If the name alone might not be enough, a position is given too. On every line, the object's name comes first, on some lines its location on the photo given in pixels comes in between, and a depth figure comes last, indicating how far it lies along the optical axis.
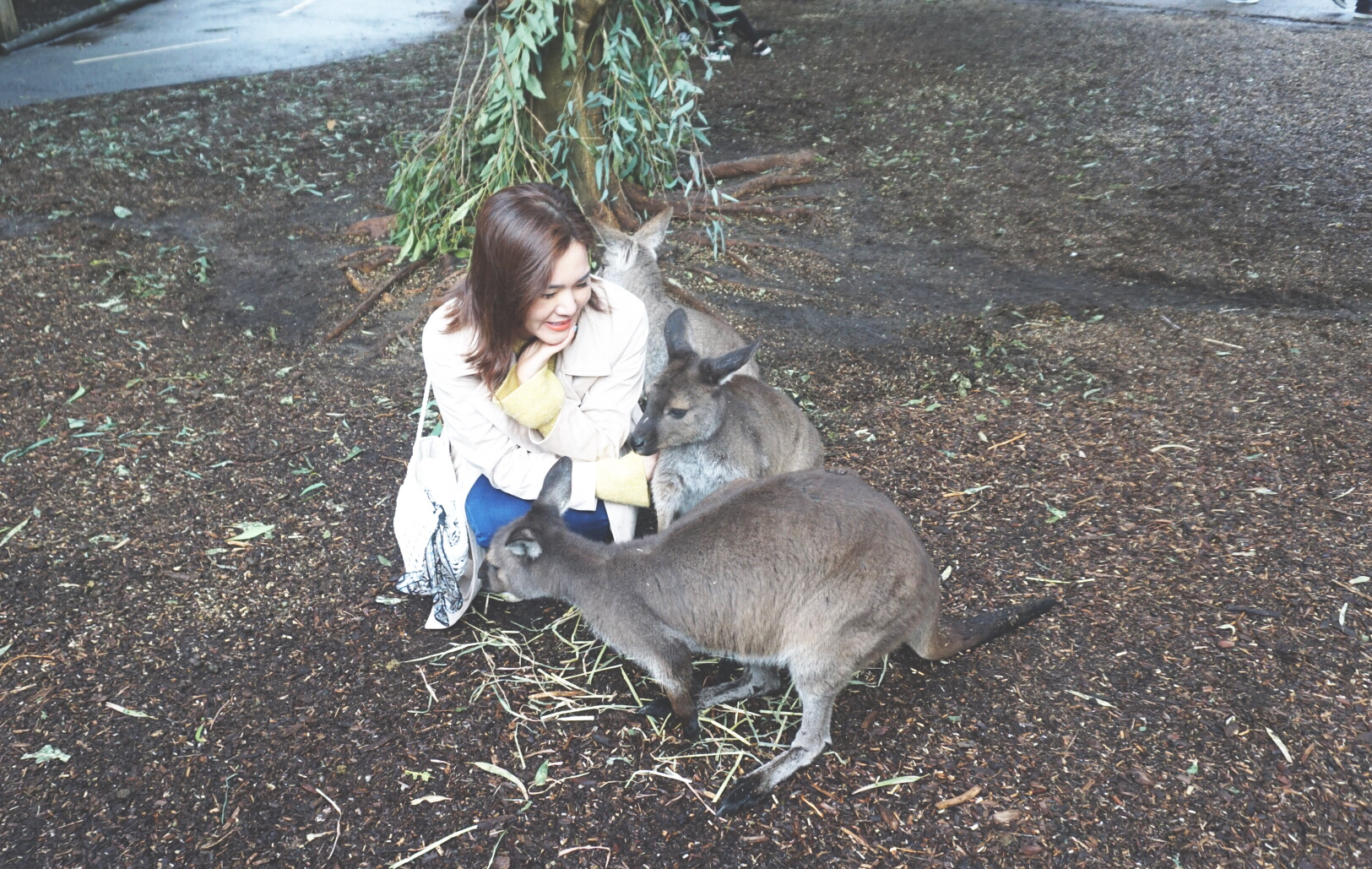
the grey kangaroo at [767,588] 2.77
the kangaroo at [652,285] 4.51
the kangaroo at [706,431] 3.57
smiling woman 3.02
